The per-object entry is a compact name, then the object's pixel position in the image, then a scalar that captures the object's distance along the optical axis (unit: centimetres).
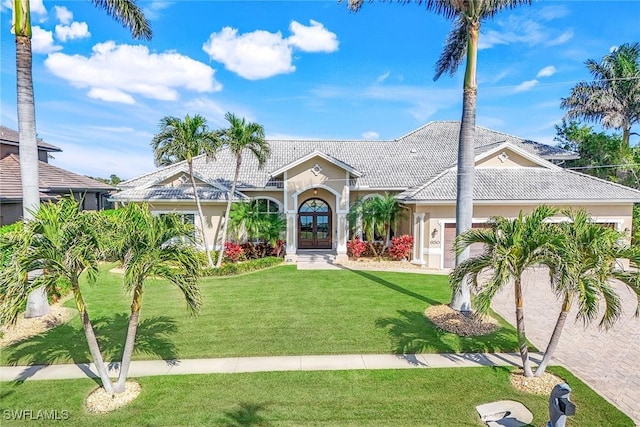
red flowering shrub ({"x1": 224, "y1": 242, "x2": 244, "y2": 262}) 1931
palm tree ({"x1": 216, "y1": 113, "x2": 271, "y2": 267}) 1727
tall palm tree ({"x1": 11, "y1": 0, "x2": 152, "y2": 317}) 1045
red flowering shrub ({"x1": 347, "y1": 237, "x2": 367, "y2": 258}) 2038
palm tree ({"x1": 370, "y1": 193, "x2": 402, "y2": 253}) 1974
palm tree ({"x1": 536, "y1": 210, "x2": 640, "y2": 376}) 659
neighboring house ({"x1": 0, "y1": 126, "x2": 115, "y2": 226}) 1955
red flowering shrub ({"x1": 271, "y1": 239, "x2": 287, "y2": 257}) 2072
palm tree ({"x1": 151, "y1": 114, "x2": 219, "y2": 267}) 1628
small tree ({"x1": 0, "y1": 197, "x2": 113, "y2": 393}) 595
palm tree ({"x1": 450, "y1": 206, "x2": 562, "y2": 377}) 687
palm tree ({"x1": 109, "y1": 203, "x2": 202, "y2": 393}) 639
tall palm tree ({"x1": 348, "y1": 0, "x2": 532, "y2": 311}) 1116
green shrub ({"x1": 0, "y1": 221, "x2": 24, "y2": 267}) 670
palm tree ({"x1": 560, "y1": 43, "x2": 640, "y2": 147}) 2809
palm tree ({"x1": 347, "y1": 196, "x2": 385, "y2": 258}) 1984
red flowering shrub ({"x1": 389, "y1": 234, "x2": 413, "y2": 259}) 1986
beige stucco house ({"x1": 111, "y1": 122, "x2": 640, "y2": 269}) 1870
